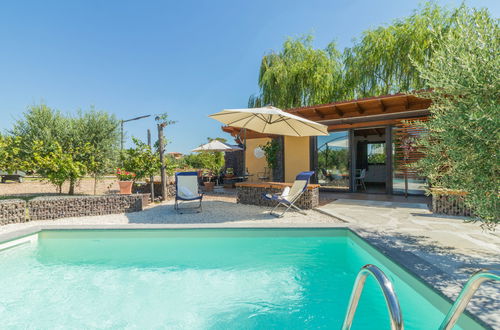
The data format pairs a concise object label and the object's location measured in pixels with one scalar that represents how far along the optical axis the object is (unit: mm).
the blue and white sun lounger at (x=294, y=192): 6508
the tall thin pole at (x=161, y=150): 8891
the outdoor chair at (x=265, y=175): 12740
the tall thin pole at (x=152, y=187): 8709
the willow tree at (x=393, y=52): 13875
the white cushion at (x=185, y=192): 7285
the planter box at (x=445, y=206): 5797
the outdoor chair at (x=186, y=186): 7191
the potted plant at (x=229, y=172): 14511
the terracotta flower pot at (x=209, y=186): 12258
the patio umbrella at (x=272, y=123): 7125
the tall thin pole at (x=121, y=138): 11867
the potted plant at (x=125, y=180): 8735
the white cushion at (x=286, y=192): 6817
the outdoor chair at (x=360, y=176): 11125
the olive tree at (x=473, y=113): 2535
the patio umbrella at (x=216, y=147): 12680
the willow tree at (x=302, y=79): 16212
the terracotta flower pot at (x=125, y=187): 8682
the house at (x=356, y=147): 9117
